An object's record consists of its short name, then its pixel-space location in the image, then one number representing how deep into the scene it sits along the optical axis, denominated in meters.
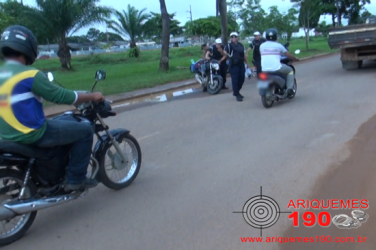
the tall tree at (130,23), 40.88
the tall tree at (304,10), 29.44
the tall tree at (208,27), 45.44
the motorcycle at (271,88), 9.07
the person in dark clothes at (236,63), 10.32
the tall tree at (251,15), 38.01
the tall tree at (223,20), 19.19
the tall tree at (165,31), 18.39
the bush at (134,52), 37.05
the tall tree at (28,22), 24.70
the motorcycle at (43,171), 3.64
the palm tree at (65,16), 24.45
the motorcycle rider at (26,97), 3.49
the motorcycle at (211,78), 12.22
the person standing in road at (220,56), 12.35
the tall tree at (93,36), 80.78
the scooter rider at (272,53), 9.23
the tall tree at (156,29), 44.19
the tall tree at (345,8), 47.56
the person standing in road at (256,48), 13.50
